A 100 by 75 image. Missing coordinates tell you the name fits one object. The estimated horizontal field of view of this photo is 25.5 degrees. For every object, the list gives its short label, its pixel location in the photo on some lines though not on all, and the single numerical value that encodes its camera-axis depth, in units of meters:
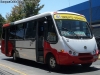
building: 26.90
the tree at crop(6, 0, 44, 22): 36.28
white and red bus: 10.16
